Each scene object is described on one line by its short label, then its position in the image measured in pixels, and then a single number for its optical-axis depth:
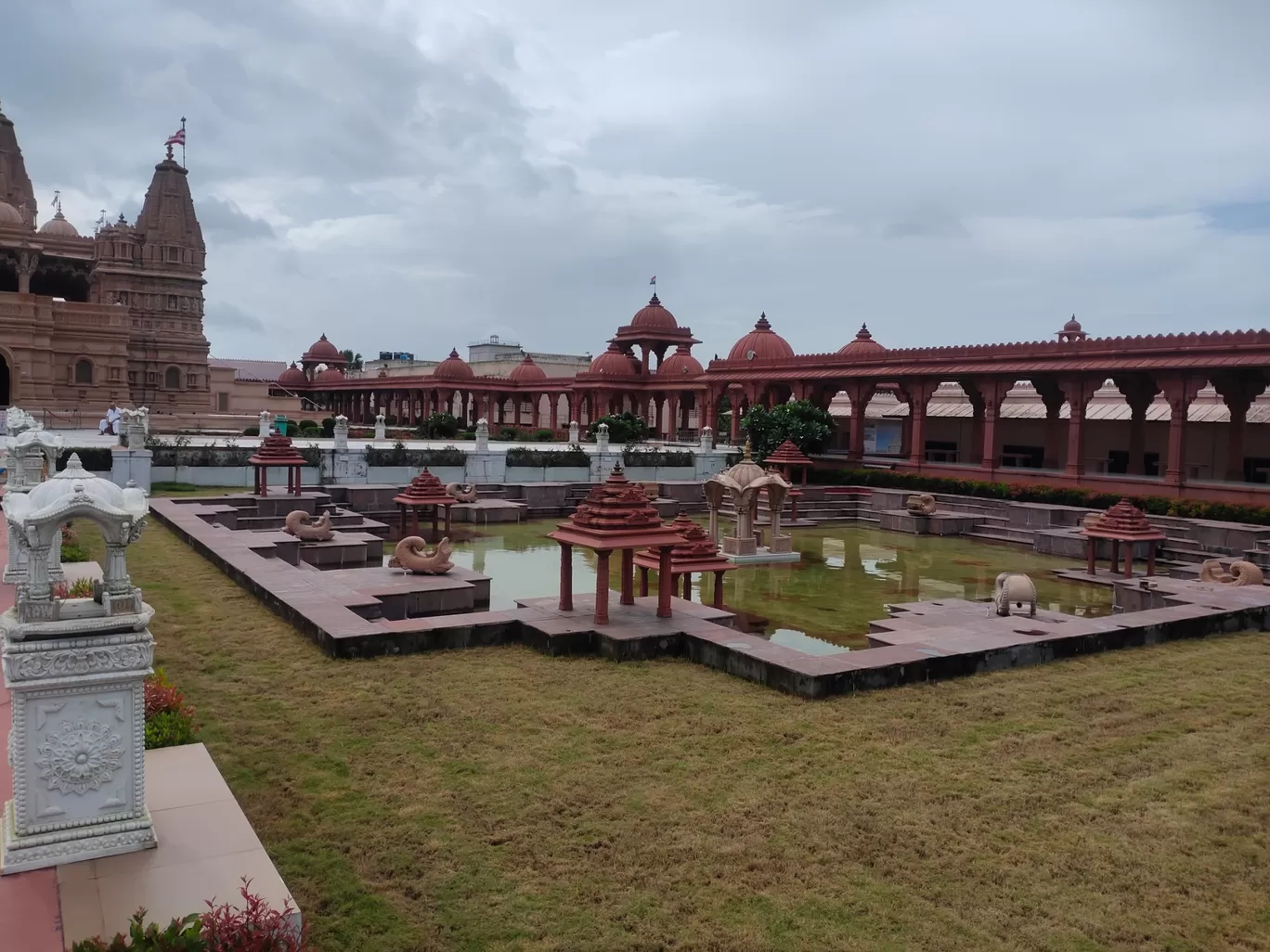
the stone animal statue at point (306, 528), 15.98
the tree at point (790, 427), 31.00
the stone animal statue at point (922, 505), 23.75
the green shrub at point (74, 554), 11.85
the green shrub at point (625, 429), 41.22
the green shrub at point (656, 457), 29.77
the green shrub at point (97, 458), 21.64
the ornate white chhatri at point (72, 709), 4.49
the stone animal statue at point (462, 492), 22.22
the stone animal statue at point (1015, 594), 11.82
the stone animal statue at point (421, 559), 13.37
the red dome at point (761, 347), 41.09
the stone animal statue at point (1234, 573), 14.39
